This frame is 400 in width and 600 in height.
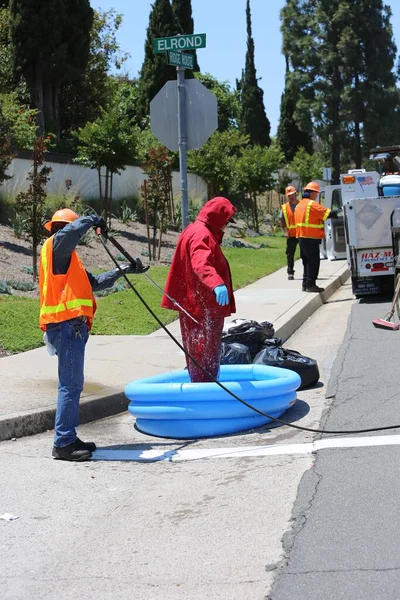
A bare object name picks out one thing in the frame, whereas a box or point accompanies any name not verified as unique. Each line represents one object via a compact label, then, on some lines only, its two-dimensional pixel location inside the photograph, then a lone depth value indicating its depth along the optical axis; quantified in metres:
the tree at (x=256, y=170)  33.44
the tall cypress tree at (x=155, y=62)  43.19
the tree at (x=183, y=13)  47.66
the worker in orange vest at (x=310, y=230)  16.02
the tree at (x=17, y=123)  21.55
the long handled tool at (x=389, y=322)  11.77
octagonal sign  10.74
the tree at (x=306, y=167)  50.78
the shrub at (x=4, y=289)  13.62
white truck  14.71
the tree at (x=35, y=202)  14.81
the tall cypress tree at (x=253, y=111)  62.03
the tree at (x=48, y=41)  29.33
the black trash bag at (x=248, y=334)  9.39
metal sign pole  10.54
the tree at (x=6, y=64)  30.75
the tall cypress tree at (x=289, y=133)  63.62
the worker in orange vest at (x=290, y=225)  18.31
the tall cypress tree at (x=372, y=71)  57.12
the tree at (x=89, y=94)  36.03
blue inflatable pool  7.17
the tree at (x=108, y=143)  22.61
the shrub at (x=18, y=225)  18.19
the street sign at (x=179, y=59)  10.27
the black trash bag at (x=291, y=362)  8.68
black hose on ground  6.83
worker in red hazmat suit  7.50
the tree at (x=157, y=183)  20.73
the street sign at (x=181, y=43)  10.45
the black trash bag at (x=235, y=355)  8.91
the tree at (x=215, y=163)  29.42
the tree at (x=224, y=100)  48.03
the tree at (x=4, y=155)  16.36
